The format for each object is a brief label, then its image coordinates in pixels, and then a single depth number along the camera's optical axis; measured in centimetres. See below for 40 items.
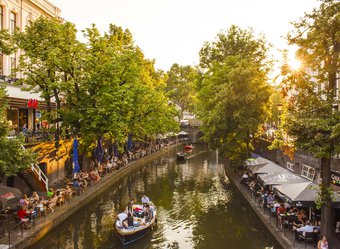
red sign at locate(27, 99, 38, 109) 3341
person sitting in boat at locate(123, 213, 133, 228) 2088
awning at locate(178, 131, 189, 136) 9190
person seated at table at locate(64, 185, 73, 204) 2648
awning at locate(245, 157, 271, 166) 3130
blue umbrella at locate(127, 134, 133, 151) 5376
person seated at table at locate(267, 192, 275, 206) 2434
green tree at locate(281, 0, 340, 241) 1554
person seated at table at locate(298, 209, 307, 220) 2061
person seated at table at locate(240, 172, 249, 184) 3320
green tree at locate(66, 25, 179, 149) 2941
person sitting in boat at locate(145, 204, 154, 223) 2283
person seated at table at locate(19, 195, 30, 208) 2186
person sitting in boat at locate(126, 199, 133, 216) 2253
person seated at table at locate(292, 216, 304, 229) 1997
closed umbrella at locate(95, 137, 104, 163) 3732
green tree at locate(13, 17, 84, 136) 2812
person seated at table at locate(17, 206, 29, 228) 1981
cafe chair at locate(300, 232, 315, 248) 1761
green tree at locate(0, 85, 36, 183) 1759
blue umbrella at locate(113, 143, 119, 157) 4784
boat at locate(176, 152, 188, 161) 5901
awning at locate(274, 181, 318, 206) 1880
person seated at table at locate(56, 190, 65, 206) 2514
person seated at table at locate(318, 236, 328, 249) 1574
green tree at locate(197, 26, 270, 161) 3372
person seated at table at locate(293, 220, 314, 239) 1784
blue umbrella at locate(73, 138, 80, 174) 3129
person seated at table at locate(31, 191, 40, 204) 2293
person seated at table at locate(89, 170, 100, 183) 3326
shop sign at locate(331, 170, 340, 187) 2035
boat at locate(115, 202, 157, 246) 2027
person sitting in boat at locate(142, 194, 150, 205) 2640
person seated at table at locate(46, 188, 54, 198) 2541
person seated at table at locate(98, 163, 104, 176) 3666
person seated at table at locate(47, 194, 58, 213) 2348
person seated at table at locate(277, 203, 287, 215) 2164
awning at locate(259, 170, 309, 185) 2348
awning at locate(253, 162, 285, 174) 2775
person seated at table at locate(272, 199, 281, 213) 2250
